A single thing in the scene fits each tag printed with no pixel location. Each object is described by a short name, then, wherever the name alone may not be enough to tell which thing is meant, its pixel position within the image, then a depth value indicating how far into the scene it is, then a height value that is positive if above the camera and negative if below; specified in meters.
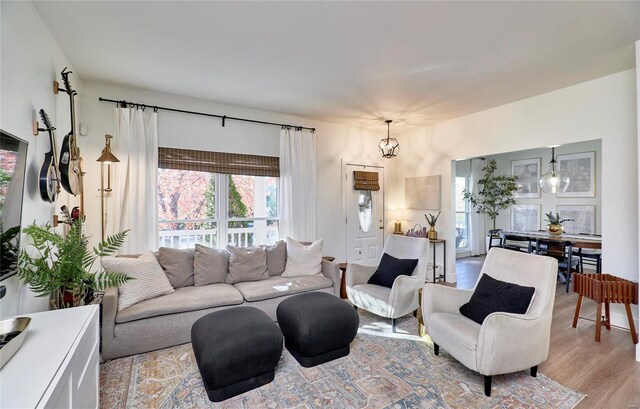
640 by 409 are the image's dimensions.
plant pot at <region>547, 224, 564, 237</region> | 4.89 -0.44
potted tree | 6.77 +0.25
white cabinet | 0.97 -0.62
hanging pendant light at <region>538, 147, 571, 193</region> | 5.21 +0.42
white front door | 5.11 -0.31
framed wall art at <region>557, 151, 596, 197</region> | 5.48 +0.62
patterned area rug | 1.94 -1.33
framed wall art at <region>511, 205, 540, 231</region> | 6.42 -0.31
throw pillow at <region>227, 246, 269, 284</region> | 3.33 -0.72
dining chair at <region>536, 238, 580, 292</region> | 4.38 -0.80
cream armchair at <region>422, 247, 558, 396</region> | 1.95 -0.92
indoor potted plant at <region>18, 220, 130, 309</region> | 1.84 -0.46
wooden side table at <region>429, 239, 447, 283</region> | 4.79 -0.90
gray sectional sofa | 2.44 -0.99
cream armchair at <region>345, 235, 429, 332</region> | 2.98 -0.92
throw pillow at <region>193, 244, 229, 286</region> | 3.20 -0.71
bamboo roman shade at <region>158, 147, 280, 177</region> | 3.67 +0.56
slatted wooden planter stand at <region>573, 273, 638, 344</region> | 2.69 -0.83
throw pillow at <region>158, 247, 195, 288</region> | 3.09 -0.68
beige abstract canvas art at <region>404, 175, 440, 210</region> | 4.95 +0.20
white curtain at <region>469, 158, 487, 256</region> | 7.14 -0.44
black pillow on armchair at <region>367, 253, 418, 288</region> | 3.27 -0.76
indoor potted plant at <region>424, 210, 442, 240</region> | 4.88 -0.42
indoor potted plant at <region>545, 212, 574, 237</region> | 4.89 -0.41
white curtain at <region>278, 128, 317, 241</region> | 4.35 +0.29
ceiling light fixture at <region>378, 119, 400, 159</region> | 4.70 +0.98
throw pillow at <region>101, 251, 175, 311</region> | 2.60 -0.73
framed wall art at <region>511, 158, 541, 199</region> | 6.45 +0.62
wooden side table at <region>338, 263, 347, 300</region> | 3.83 -1.08
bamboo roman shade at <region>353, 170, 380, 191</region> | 5.13 +0.41
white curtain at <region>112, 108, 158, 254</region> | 3.34 +0.26
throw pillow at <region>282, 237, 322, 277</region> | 3.63 -0.71
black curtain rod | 3.37 +1.19
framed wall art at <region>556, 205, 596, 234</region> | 5.49 -0.26
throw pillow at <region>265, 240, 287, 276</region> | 3.62 -0.70
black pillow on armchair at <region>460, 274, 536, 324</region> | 2.15 -0.74
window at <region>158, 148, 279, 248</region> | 3.73 +0.03
